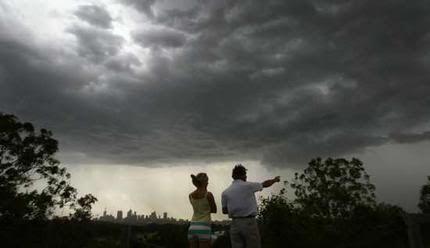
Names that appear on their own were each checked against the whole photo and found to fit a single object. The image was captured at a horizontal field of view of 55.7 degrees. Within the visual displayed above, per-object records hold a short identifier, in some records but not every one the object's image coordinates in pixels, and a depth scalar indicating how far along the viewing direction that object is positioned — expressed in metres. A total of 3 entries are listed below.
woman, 5.54
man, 5.40
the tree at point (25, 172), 17.55
